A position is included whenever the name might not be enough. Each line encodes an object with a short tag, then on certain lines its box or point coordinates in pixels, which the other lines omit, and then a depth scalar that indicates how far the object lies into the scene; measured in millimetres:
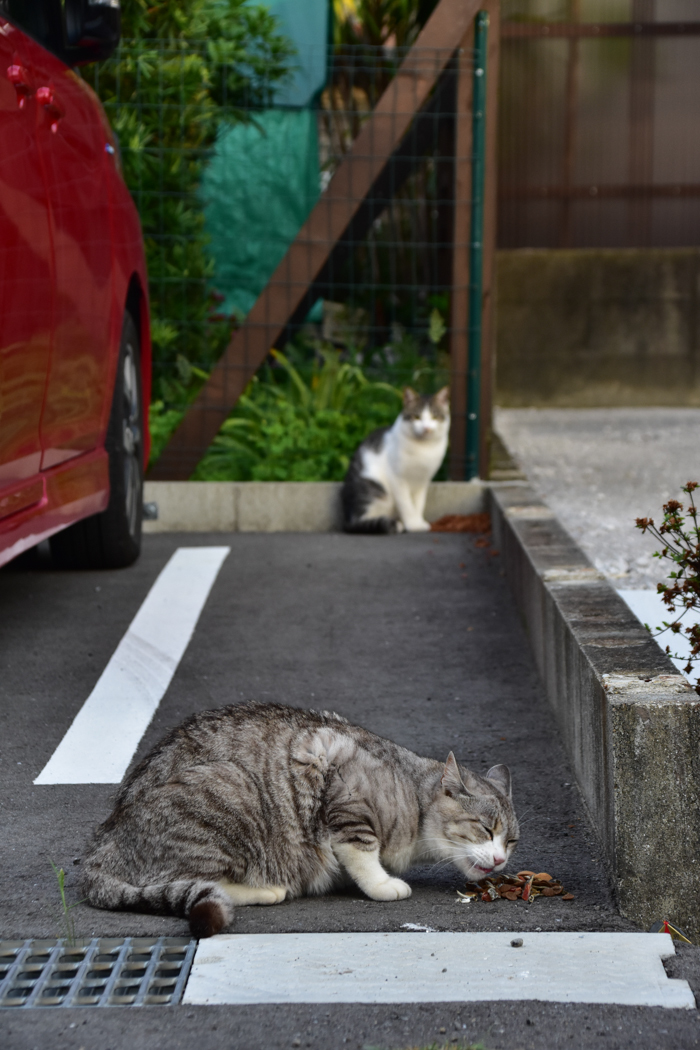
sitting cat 6676
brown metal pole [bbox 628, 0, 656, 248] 10969
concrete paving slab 2182
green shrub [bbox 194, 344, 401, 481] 7160
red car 3330
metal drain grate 2184
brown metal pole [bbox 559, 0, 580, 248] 10945
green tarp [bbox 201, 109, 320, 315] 9328
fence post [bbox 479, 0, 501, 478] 6742
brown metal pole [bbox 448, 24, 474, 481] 6770
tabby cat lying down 2568
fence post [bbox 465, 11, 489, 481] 6762
